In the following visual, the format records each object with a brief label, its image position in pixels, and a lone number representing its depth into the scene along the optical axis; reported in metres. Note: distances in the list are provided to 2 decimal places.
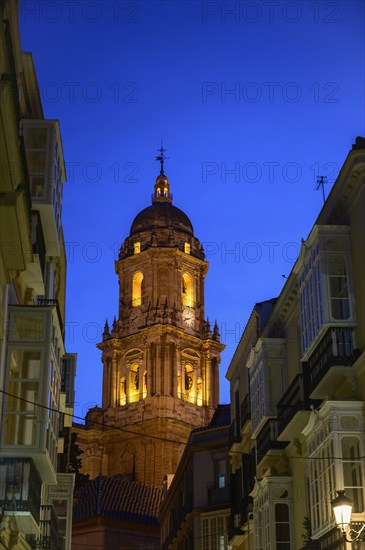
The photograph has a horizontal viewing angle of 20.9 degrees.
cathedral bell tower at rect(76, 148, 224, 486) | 70.88
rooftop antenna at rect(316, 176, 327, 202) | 24.28
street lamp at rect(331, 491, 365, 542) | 14.74
